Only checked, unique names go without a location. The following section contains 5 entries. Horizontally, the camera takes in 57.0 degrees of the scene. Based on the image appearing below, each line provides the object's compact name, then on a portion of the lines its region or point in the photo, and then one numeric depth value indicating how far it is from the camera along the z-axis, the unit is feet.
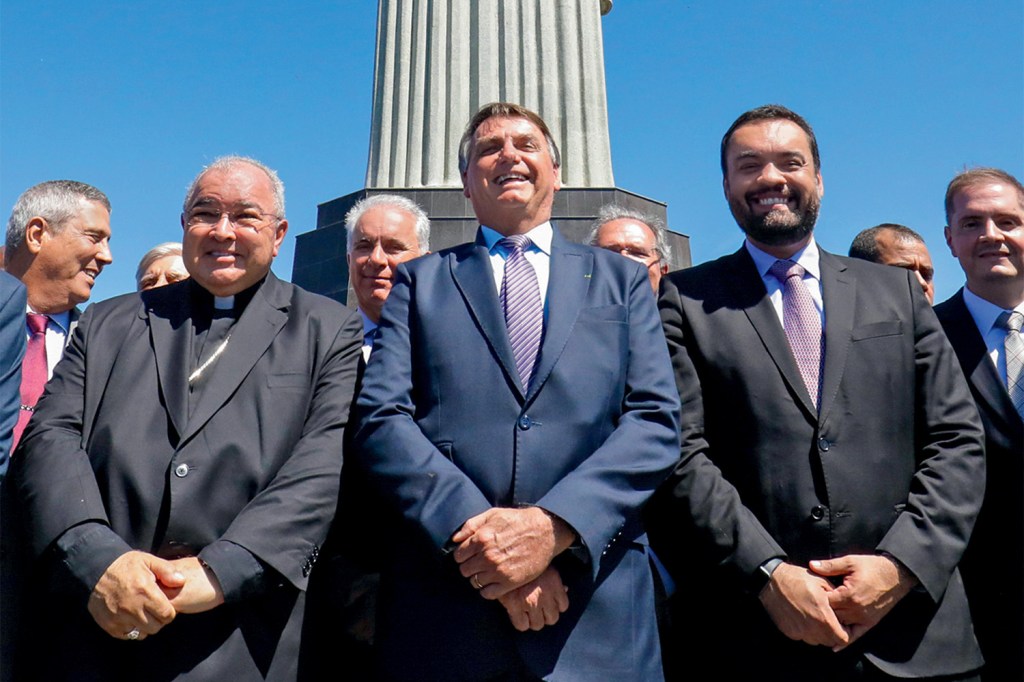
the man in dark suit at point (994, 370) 12.53
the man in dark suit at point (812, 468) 10.61
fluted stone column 37.63
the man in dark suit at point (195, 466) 9.86
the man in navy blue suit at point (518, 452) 9.56
